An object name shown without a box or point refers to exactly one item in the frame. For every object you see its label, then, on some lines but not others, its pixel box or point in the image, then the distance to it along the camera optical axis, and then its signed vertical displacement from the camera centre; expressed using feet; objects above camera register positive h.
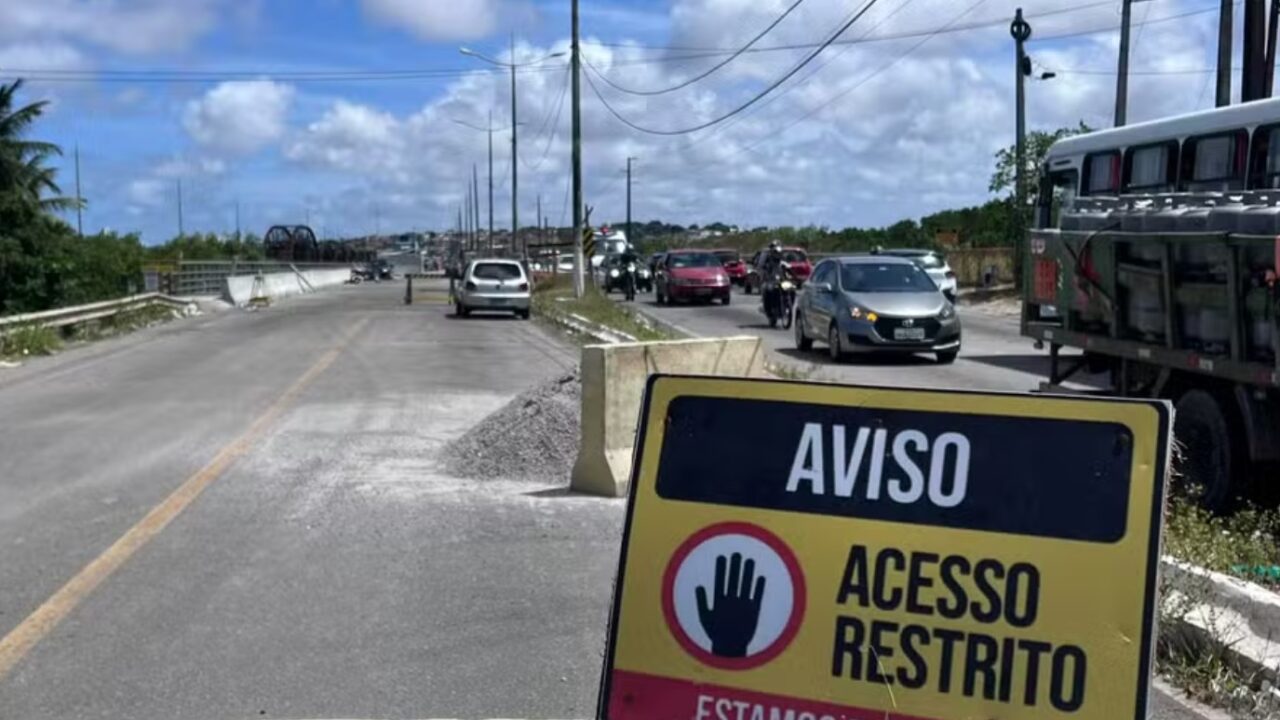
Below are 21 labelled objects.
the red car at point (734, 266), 191.42 -6.16
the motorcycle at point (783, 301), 99.81 -5.58
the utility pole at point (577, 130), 135.64 +8.18
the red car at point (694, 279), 143.33 -5.91
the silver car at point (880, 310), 70.03 -4.38
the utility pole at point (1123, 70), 101.58 +10.58
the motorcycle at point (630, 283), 159.84 -7.08
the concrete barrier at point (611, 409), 32.60 -4.26
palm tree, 165.17 +6.55
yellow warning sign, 10.52 -2.56
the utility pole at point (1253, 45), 77.66 +9.39
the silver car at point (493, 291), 123.54 -6.18
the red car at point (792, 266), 156.56 -5.19
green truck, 27.07 -1.80
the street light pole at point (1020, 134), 125.90 +7.87
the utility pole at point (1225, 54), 82.79 +9.50
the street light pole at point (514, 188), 208.70 +4.47
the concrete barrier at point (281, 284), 158.81 -9.06
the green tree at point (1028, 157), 135.33 +5.96
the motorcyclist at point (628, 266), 160.15 -5.75
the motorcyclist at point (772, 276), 99.40 -3.84
